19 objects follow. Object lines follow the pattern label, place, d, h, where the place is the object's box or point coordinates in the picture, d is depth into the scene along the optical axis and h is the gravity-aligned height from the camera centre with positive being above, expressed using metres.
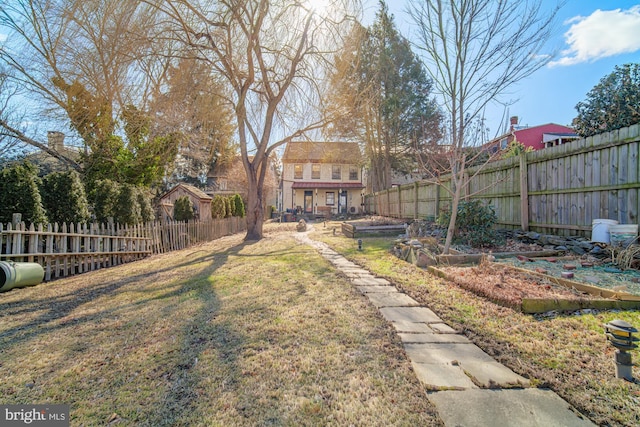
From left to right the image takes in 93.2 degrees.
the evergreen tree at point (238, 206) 19.40 +0.31
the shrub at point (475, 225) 7.19 -0.43
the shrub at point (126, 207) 8.57 +0.18
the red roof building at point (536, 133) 27.00 +6.63
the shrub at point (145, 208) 9.80 +0.16
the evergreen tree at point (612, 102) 12.06 +4.37
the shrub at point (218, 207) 15.82 +0.25
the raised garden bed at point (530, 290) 3.30 -1.04
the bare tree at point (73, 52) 6.53 +4.19
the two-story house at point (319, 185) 28.88 +2.33
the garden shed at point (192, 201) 14.74 +0.54
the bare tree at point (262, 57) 9.46 +5.49
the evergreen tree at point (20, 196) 5.76 +0.37
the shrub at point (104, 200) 8.16 +0.37
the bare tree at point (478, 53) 5.74 +3.07
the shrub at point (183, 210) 12.90 +0.09
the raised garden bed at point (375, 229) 11.99 -0.81
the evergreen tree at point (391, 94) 20.98 +8.21
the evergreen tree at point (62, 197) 6.90 +0.40
